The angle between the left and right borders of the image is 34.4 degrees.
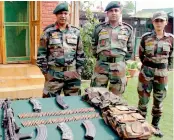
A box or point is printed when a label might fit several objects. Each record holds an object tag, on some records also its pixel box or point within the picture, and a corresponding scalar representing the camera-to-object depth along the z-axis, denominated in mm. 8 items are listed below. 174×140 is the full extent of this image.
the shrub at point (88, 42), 7074
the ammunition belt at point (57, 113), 2047
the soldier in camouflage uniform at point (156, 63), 3553
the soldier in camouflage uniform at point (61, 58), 3354
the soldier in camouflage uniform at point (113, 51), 3510
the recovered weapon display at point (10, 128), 1656
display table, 1814
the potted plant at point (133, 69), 8375
